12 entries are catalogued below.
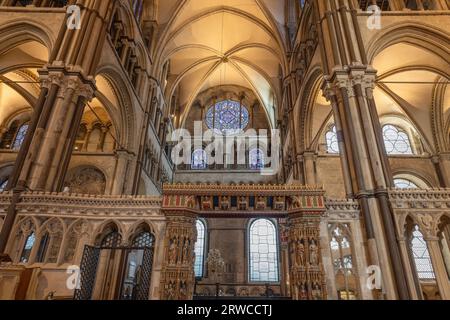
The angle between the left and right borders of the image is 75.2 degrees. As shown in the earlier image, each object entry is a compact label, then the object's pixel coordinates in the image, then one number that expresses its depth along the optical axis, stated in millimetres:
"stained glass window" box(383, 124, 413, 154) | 16453
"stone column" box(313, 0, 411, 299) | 6996
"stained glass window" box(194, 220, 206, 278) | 20312
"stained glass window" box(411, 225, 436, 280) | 13430
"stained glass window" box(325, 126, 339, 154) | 15992
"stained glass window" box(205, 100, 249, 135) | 26406
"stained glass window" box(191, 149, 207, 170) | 25141
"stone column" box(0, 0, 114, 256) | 7969
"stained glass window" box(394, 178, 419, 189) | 15820
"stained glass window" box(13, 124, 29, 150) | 16109
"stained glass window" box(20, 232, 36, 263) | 10706
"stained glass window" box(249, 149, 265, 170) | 24766
